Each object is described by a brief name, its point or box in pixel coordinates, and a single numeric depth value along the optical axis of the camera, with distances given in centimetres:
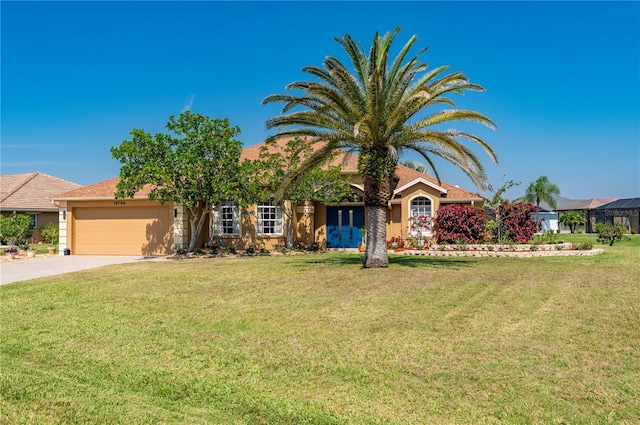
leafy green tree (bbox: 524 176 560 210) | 5531
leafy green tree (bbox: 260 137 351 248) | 2202
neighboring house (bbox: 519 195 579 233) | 5576
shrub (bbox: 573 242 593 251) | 2052
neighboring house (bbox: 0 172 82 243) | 3250
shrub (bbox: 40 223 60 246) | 2866
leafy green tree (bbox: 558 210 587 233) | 4972
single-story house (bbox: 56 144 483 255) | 2412
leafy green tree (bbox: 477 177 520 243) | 2241
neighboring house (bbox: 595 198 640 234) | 4672
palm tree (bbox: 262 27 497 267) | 1459
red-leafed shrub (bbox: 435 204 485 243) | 2262
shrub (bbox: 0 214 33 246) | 2630
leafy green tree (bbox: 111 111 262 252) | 2053
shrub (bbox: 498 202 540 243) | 2261
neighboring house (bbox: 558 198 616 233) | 5375
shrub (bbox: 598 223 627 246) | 2634
